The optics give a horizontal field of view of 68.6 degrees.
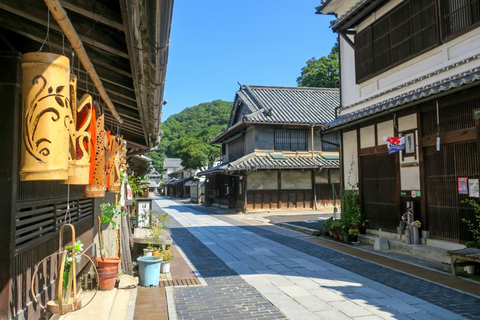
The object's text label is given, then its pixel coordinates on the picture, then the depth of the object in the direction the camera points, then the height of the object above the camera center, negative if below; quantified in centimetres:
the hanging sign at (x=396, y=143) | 1063 +114
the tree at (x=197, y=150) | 4319 +424
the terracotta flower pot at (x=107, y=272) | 681 -170
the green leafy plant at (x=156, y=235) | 894 -132
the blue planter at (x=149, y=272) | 740 -184
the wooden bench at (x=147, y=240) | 893 -144
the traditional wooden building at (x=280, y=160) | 2622 +167
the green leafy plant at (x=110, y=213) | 757 -64
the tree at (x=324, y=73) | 4647 +1467
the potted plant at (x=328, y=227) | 1396 -183
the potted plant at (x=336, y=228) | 1331 -178
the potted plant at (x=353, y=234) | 1245 -187
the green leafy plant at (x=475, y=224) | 821 -109
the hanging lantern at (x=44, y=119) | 247 +48
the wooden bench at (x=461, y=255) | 737 -161
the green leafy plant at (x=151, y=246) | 880 -157
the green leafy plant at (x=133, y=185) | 1598 -2
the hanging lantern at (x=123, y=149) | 671 +71
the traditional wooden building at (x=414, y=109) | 881 +210
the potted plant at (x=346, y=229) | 1272 -175
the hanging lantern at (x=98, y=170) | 422 +18
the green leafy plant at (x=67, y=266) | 494 -113
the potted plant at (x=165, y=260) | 848 -188
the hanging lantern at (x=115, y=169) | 555 +27
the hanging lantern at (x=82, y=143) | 313 +38
